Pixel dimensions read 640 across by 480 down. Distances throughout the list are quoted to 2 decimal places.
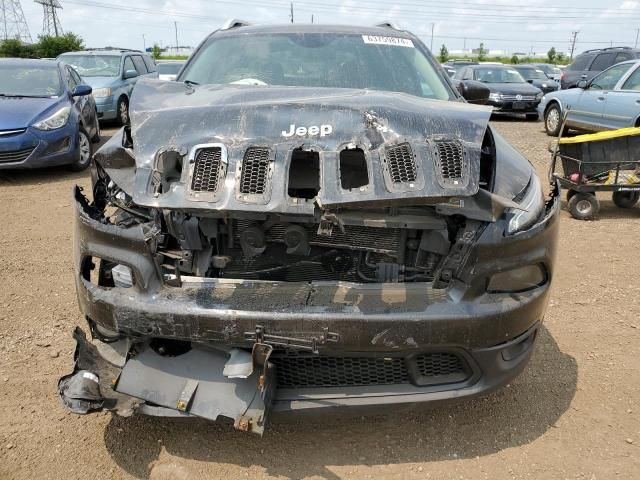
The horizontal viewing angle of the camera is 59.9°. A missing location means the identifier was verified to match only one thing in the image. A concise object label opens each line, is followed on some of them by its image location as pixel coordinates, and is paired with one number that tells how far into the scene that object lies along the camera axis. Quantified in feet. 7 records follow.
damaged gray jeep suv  7.07
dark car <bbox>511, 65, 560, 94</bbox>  59.57
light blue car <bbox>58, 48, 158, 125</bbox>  38.86
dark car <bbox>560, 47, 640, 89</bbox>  45.67
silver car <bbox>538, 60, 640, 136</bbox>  31.30
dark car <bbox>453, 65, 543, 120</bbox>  49.47
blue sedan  24.16
